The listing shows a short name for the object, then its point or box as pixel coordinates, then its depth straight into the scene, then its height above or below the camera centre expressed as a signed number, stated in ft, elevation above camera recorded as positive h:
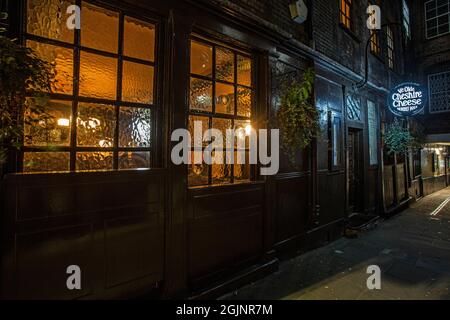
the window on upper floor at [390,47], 34.63 +16.43
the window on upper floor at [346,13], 23.99 +14.74
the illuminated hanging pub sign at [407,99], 28.84 +7.85
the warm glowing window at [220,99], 12.57 +3.60
